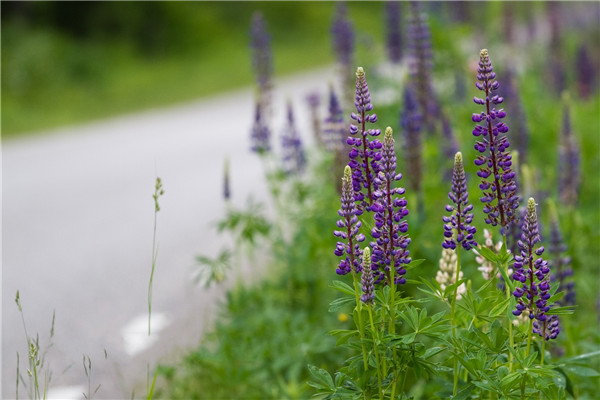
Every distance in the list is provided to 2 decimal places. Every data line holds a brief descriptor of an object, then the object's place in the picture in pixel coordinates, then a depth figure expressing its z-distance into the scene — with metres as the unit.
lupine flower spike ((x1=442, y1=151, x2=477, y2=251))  4.68
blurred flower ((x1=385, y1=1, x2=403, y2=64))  12.85
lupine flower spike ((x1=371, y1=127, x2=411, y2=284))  4.55
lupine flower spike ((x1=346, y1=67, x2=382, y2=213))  4.64
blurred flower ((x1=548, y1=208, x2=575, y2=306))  6.96
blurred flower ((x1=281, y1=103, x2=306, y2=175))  10.39
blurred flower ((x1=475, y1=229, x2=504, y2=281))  5.44
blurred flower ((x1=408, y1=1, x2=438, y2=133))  10.66
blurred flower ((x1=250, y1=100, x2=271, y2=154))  9.97
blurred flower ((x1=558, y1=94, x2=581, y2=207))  10.34
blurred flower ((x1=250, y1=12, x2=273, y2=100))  11.08
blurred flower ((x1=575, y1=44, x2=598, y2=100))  17.72
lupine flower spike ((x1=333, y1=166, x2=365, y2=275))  4.45
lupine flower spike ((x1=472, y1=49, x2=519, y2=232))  4.62
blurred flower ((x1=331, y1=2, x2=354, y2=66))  11.80
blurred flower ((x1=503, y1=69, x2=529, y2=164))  11.11
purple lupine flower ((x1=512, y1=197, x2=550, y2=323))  4.57
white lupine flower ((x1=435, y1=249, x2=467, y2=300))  5.64
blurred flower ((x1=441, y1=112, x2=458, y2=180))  10.32
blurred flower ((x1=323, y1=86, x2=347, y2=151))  9.30
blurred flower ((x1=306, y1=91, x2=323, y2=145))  12.02
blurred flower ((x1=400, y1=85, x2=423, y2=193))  9.28
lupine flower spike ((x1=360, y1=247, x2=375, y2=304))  4.41
